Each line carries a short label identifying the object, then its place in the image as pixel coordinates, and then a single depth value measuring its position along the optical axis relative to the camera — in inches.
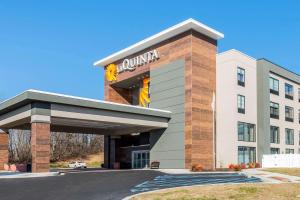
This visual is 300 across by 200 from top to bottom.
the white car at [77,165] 1824.9
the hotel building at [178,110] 1010.3
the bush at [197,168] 1041.6
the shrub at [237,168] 1013.8
